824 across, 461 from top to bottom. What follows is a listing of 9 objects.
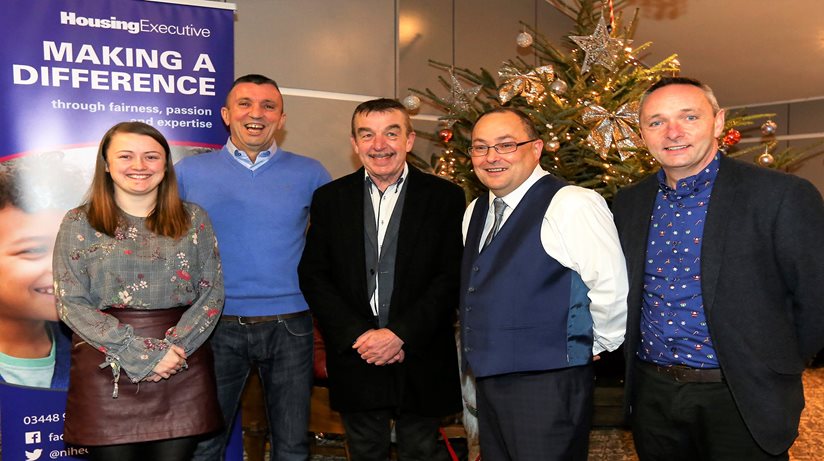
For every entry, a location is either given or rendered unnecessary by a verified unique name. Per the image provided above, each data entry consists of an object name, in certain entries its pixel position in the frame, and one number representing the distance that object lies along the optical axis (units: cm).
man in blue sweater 265
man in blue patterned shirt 188
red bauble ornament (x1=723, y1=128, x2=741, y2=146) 381
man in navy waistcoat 213
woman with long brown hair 218
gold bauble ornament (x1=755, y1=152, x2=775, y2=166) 368
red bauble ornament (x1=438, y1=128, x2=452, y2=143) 444
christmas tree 368
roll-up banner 308
